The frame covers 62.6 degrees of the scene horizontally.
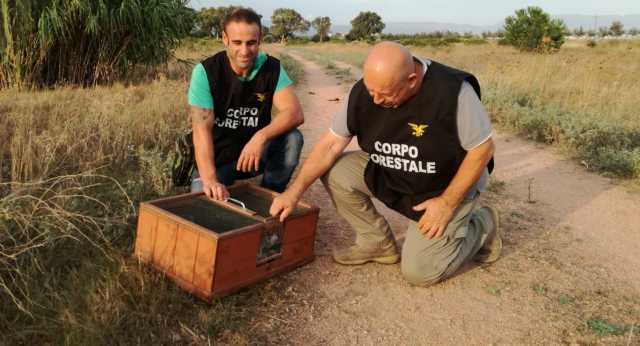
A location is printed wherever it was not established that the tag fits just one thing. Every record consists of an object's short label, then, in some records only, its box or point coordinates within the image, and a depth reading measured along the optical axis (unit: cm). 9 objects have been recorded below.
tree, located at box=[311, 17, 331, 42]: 10181
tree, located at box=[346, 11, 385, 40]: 9100
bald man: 290
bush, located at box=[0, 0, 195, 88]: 752
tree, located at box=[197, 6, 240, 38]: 6342
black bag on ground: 392
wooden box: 272
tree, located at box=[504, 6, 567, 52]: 2609
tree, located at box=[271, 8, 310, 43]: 10431
